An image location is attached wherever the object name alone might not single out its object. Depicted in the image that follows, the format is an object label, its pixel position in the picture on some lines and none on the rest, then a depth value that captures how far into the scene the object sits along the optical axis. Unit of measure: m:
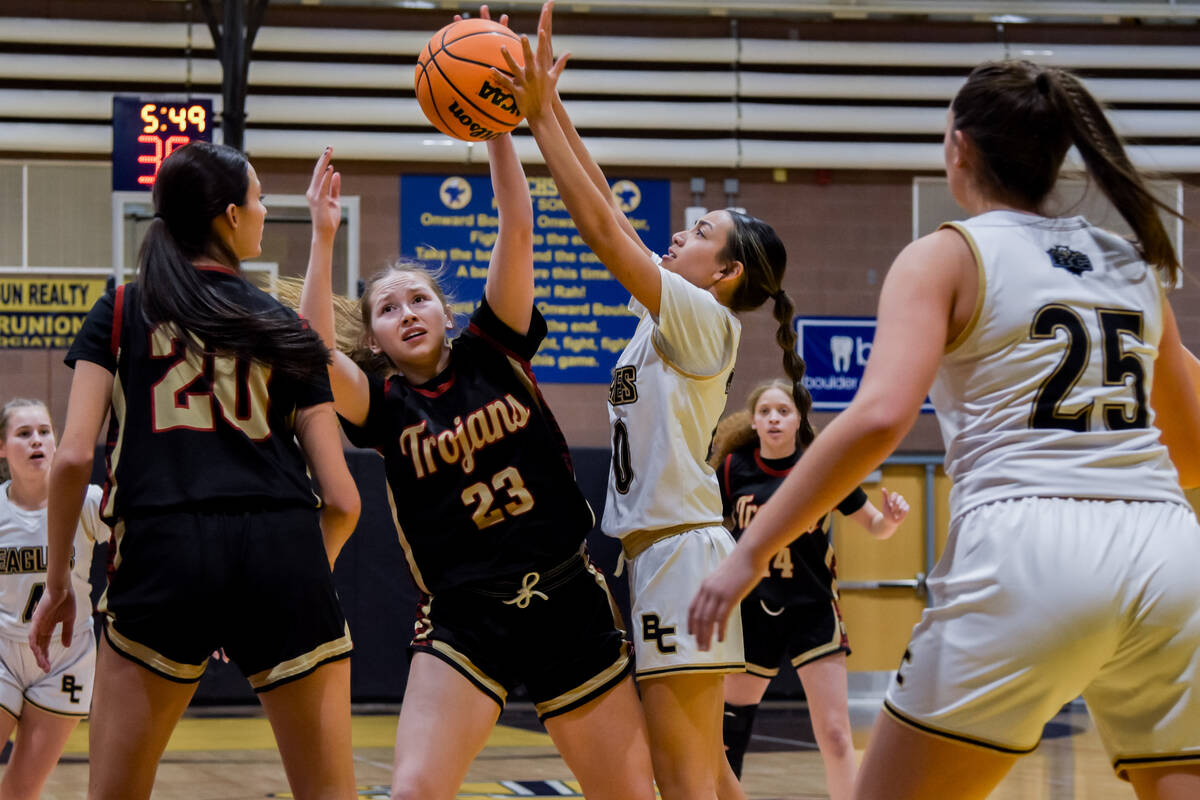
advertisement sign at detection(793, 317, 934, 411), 21.36
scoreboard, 16.37
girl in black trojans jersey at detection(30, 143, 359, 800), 5.34
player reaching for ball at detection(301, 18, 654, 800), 6.08
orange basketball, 6.86
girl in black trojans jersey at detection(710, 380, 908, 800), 10.20
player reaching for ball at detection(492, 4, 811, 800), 6.29
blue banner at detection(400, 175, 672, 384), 20.92
